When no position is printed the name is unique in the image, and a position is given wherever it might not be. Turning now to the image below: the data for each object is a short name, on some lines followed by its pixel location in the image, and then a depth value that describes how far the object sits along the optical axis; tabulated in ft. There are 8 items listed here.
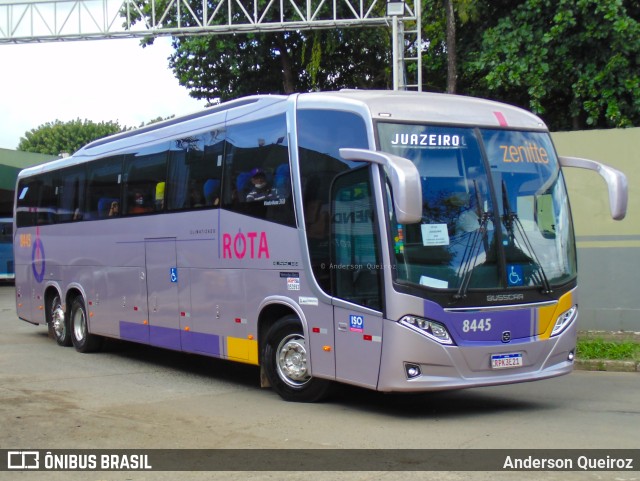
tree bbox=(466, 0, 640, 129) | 65.26
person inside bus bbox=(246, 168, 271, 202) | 33.37
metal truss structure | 59.16
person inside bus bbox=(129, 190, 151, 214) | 42.75
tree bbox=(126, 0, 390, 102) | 87.04
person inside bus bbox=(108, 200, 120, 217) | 45.70
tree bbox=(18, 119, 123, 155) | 247.09
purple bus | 27.78
